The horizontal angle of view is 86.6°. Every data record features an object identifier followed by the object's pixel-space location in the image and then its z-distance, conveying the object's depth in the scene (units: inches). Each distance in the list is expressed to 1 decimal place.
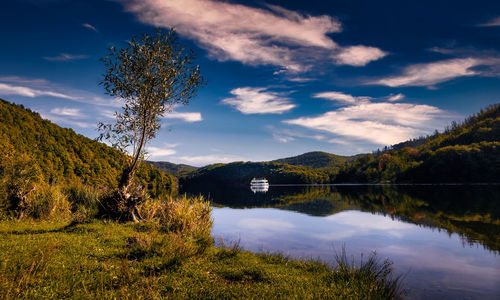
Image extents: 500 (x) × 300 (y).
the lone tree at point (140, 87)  683.4
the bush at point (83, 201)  721.5
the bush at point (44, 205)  644.9
